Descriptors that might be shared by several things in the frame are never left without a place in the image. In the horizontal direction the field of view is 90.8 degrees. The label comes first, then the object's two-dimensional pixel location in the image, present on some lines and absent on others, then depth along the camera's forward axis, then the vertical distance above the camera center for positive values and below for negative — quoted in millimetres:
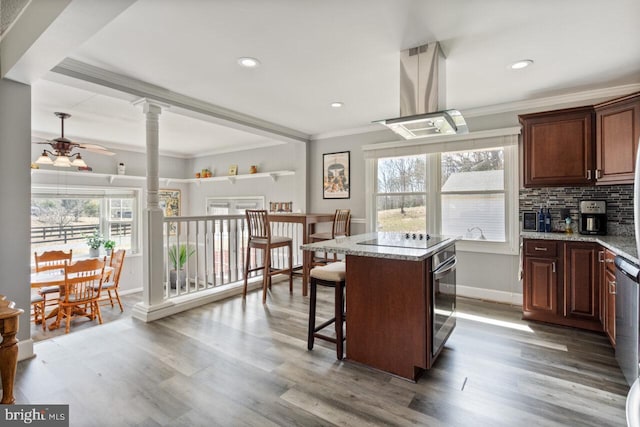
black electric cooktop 2354 -226
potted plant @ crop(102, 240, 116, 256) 5830 -576
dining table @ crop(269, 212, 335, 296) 4047 -95
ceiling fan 3807 +801
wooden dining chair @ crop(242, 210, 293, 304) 3928 -347
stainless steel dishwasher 1905 -683
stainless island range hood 2398 +964
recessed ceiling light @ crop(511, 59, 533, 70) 2639 +1268
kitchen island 2064 -621
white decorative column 3230 -162
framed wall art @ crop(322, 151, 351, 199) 4969 +621
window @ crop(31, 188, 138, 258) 5426 -63
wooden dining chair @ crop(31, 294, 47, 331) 3898 -1232
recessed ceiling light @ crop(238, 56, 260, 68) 2600 +1278
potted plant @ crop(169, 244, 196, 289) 5980 -916
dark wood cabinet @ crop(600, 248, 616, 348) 2406 -664
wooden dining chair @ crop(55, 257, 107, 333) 3756 -983
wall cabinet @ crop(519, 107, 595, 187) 3094 +661
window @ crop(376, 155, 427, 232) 4336 +270
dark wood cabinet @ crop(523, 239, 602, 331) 2891 -676
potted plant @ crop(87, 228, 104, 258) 5582 -505
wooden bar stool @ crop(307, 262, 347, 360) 2387 -616
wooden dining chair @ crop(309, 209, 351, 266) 4188 -224
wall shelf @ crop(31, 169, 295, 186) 5449 +746
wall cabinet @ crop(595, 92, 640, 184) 2723 +668
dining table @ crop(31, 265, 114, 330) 3619 -764
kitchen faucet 3908 -229
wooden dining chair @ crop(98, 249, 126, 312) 4520 -823
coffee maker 3119 -47
